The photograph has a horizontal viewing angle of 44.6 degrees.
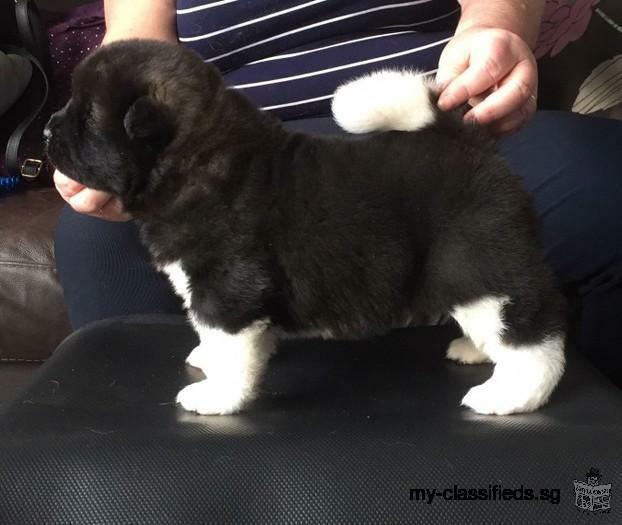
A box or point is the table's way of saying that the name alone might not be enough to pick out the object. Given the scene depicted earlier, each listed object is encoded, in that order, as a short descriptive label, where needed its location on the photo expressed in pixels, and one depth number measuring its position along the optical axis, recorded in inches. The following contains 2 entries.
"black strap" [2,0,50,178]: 73.5
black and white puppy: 37.9
